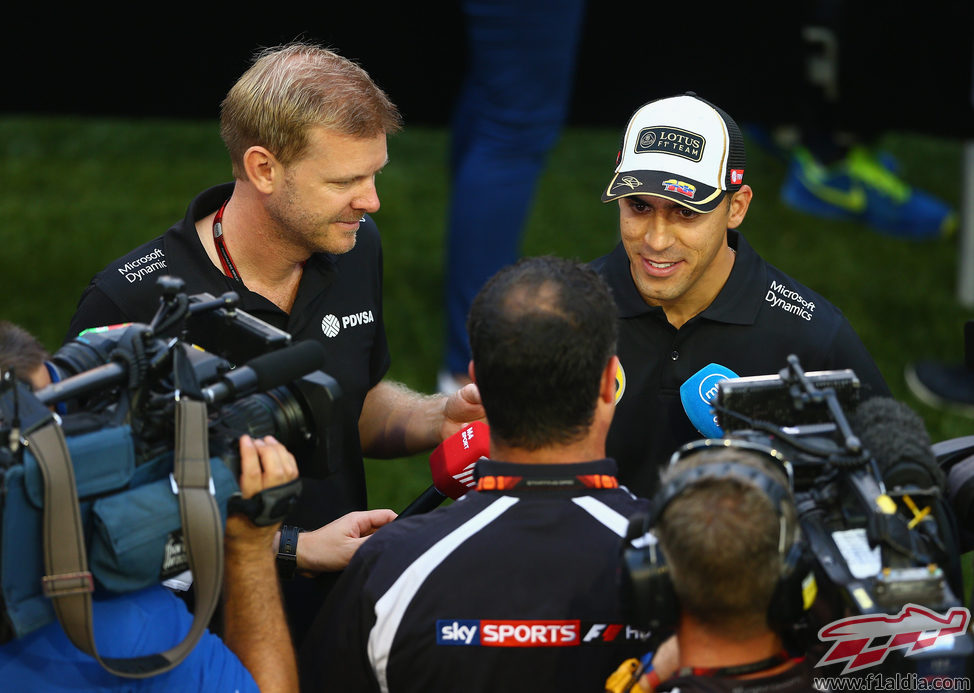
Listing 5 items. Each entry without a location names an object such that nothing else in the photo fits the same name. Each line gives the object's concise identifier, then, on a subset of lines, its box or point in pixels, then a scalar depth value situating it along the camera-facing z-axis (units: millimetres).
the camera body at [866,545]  10102
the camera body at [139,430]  10148
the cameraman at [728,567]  10087
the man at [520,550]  10243
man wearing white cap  10657
